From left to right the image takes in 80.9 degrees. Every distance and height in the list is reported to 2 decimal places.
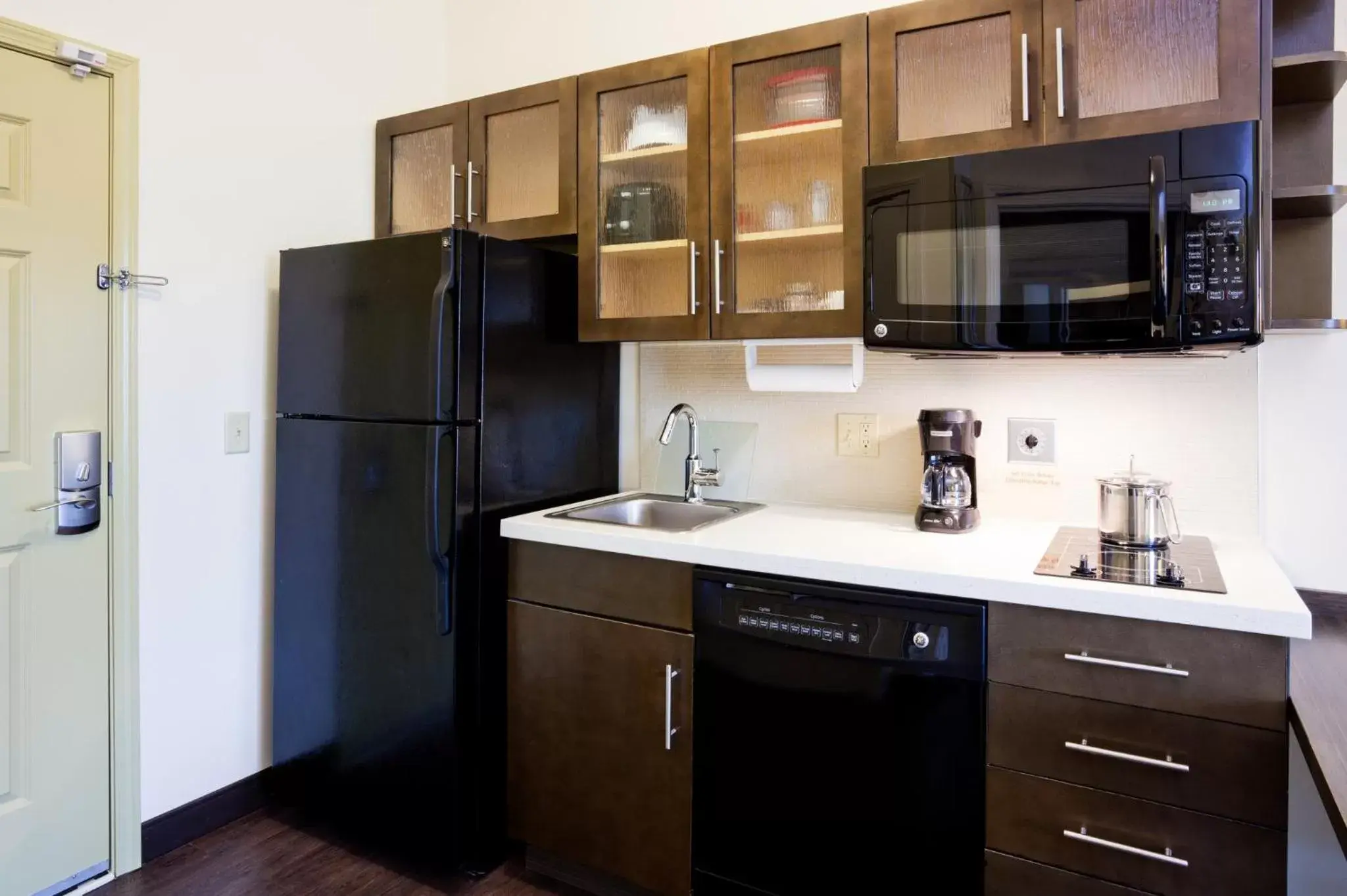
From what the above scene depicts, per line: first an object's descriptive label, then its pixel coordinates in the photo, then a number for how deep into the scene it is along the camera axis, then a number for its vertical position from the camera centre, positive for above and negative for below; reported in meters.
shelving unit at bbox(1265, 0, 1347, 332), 1.60 +0.57
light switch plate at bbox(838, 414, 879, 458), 2.10 +0.02
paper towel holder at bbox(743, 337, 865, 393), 1.95 +0.18
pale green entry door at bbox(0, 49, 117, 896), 1.73 -0.05
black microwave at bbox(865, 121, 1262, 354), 1.38 +0.37
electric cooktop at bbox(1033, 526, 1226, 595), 1.34 -0.22
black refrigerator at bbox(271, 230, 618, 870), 1.87 -0.15
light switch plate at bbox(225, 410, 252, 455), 2.15 +0.03
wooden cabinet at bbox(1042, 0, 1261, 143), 1.44 +0.73
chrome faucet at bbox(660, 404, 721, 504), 2.26 -0.09
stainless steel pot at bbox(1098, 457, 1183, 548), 1.57 -0.14
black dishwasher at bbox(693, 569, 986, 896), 1.43 -0.58
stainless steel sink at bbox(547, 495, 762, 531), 2.14 -0.19
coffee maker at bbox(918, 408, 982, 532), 1.81 -0.07
